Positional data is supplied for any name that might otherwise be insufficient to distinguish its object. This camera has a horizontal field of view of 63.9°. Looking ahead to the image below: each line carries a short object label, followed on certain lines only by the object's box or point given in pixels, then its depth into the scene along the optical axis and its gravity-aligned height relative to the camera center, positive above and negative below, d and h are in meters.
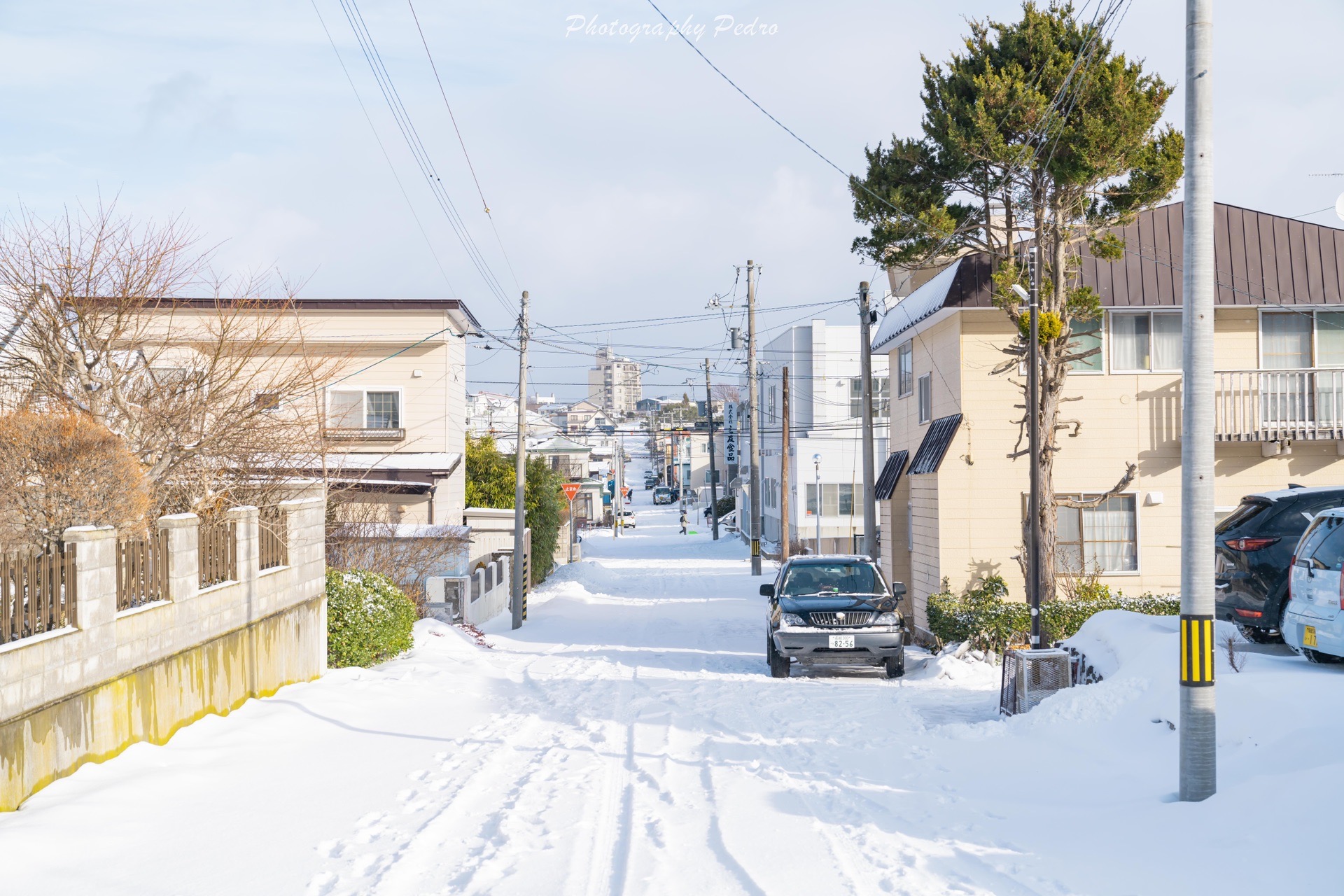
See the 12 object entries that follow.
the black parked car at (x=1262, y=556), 11.29 -1.00
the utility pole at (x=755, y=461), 38.11 +0.25
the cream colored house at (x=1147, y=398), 19.33 +1.17
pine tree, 16.14 +4.73
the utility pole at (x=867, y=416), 24.75 +1.15
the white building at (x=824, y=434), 48.16 +1.57
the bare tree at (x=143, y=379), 13.38 +1.28
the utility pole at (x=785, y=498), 38.59 -1.11
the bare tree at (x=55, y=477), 11.24 -0.01
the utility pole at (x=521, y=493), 24.22 -0.55
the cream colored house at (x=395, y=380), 28.97 +2.49
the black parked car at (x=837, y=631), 15.30 -2.34
